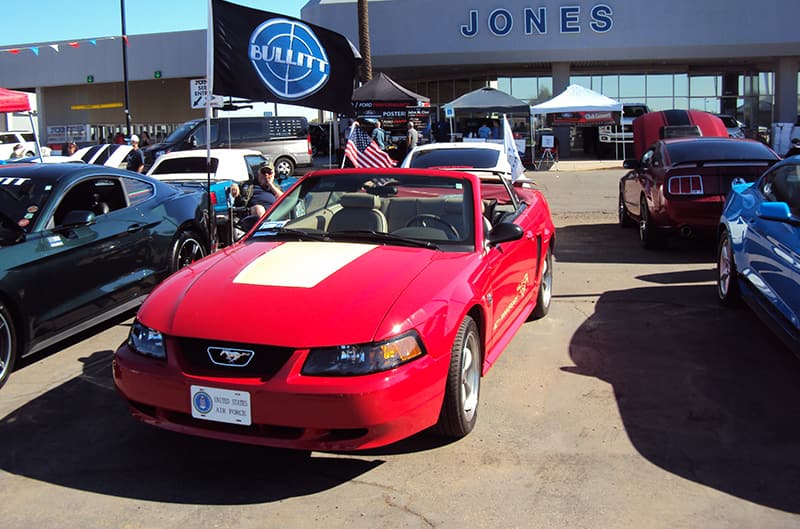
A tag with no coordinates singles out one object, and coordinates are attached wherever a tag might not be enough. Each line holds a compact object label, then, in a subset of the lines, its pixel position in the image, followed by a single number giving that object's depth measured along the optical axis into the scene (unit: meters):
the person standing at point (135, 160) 15.95
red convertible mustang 3.39
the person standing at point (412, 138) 20.14
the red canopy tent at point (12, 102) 13.70
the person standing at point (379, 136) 18.45
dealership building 30.02
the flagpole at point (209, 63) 6.77
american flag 12.67
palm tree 26.81
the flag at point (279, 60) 7.03
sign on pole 14.30
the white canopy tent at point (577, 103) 24.94
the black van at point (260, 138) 20.67
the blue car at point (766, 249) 4.99
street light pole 24.59
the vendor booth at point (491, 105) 24.95
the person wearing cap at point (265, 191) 8.49
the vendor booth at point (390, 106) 22.16
